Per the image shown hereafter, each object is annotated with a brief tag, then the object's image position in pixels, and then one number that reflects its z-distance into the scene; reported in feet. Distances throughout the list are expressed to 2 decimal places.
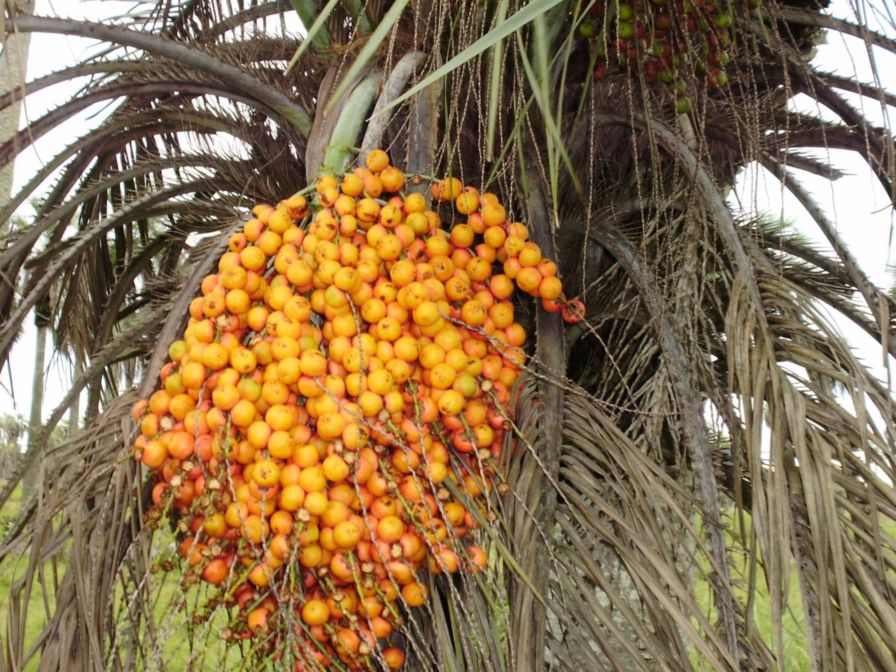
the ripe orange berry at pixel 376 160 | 4.44
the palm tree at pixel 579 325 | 3.92
